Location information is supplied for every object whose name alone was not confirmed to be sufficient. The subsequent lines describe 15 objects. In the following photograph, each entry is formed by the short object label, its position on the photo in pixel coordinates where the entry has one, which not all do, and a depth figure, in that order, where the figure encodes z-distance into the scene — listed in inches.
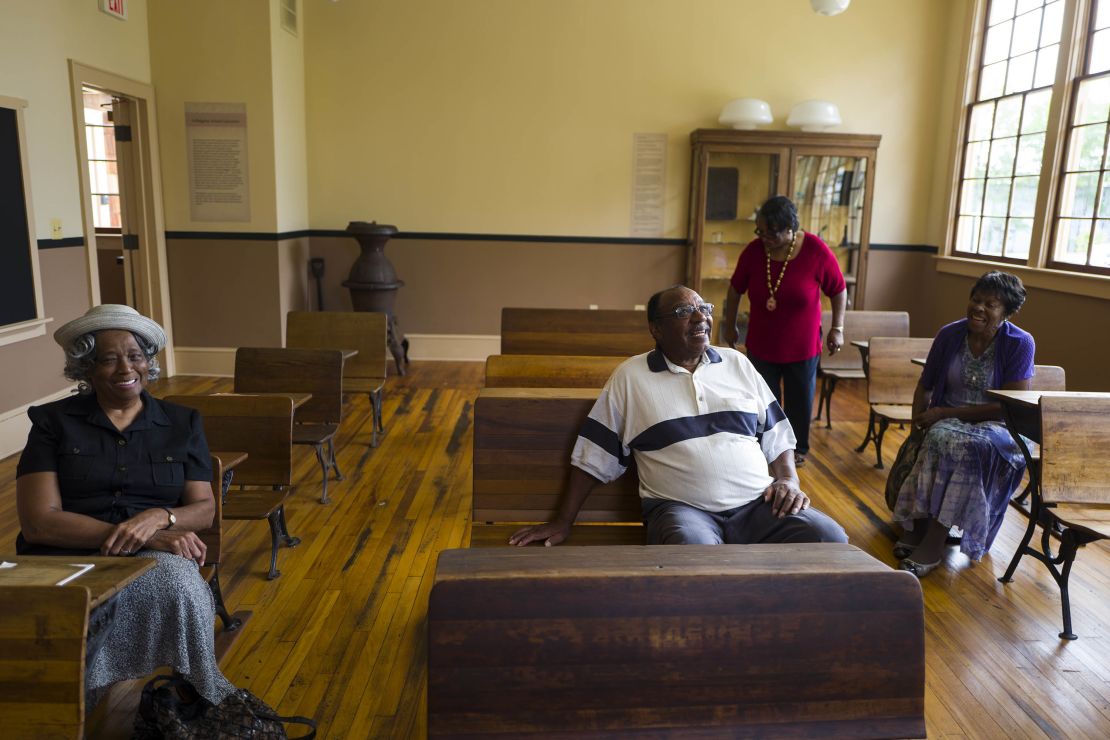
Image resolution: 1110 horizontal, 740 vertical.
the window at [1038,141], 197.5
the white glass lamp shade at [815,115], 258.2
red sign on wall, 210.3
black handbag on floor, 75.4
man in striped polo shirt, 90.0
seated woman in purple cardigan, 119.8
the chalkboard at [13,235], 169.2
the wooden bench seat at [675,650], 54.8
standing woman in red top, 153.9
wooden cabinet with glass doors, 258.2
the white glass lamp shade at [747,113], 259.1
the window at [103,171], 297.1
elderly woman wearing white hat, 74.5
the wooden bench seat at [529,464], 97.3
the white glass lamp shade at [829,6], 199.6
